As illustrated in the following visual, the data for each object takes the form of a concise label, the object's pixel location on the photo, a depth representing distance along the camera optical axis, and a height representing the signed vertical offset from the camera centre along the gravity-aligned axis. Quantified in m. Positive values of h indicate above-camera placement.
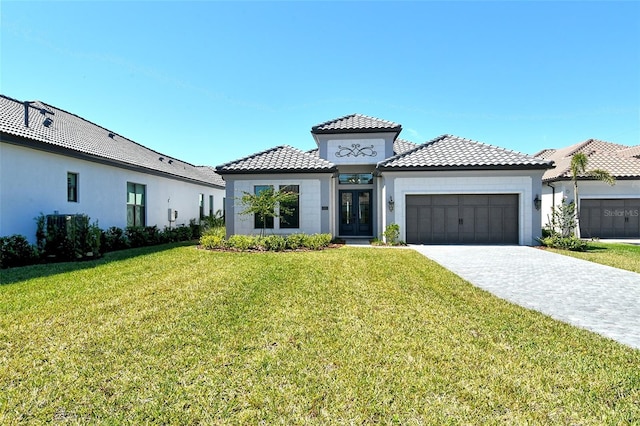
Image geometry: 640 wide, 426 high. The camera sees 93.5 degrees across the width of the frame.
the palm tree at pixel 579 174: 14.92 +1.81
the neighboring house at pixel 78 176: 9.52 +1.58
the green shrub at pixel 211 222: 18.95 -0.66
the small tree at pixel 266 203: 12.77 +0.37
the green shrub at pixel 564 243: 12.27 -1.41
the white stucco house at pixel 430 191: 13.48 +0.88
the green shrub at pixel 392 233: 13.47 -1.03
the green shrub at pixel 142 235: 13.73 -1.08
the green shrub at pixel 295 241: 12.09 -1.21
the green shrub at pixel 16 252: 8.54 -1.12
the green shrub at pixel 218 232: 13.90 -0.95
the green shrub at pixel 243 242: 11.84 -1.22
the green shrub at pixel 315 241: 12.11 -1.25
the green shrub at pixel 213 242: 12.24 -1.24
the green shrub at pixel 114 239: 12.05 -1.10
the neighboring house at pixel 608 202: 16.72 +0.33
